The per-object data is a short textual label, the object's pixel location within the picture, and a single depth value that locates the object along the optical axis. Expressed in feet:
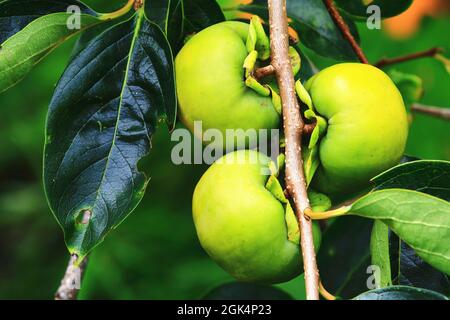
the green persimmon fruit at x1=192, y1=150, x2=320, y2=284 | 1.86
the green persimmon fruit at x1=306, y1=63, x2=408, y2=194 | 1.91
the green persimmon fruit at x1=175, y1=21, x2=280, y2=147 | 1.95
